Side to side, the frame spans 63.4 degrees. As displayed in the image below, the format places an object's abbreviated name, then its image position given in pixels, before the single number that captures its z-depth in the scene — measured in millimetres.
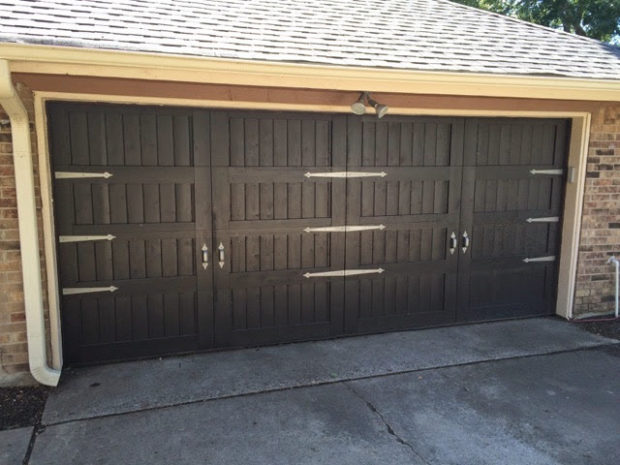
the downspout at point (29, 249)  3539
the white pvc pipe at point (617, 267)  5359
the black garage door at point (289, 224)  4062
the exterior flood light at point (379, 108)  4102
